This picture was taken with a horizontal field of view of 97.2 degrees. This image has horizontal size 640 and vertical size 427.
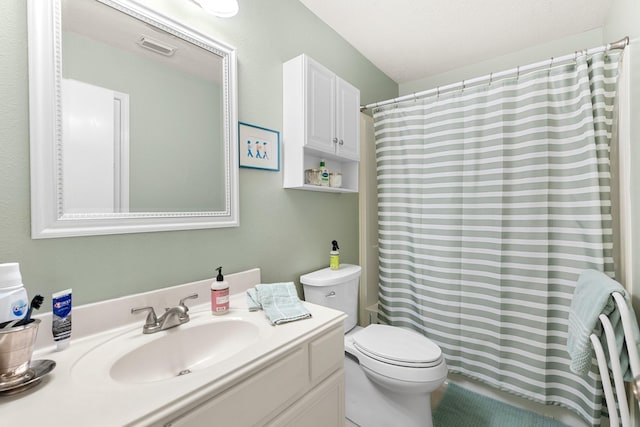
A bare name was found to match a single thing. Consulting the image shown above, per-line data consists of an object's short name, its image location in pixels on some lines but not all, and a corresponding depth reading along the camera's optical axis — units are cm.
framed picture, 131
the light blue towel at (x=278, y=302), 101
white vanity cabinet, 67
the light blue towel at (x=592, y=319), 99
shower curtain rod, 130
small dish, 59
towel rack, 91
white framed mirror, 82
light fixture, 111
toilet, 130
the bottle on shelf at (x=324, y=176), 161
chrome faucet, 92
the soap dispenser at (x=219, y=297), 106
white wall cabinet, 144
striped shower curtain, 140
